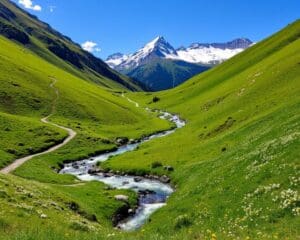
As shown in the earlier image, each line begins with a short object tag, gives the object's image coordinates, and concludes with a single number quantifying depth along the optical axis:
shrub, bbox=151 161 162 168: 62.18
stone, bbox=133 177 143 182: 58.84
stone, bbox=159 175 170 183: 55.92
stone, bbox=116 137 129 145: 92.79
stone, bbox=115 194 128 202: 47.96
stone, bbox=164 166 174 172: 58.76
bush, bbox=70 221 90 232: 26.72
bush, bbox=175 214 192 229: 30.11
